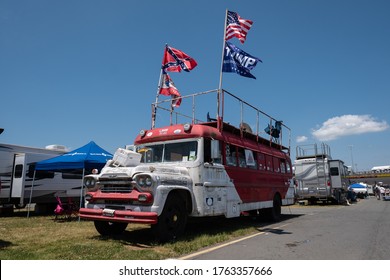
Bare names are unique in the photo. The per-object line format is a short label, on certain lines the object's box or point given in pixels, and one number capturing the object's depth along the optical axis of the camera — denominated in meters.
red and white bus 6.76
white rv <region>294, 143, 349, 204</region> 22.14
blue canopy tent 11.95
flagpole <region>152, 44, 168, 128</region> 10.87
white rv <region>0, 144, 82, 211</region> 15.20
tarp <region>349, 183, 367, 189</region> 39.67
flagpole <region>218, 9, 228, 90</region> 10.27
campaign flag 11.56
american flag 12.18
